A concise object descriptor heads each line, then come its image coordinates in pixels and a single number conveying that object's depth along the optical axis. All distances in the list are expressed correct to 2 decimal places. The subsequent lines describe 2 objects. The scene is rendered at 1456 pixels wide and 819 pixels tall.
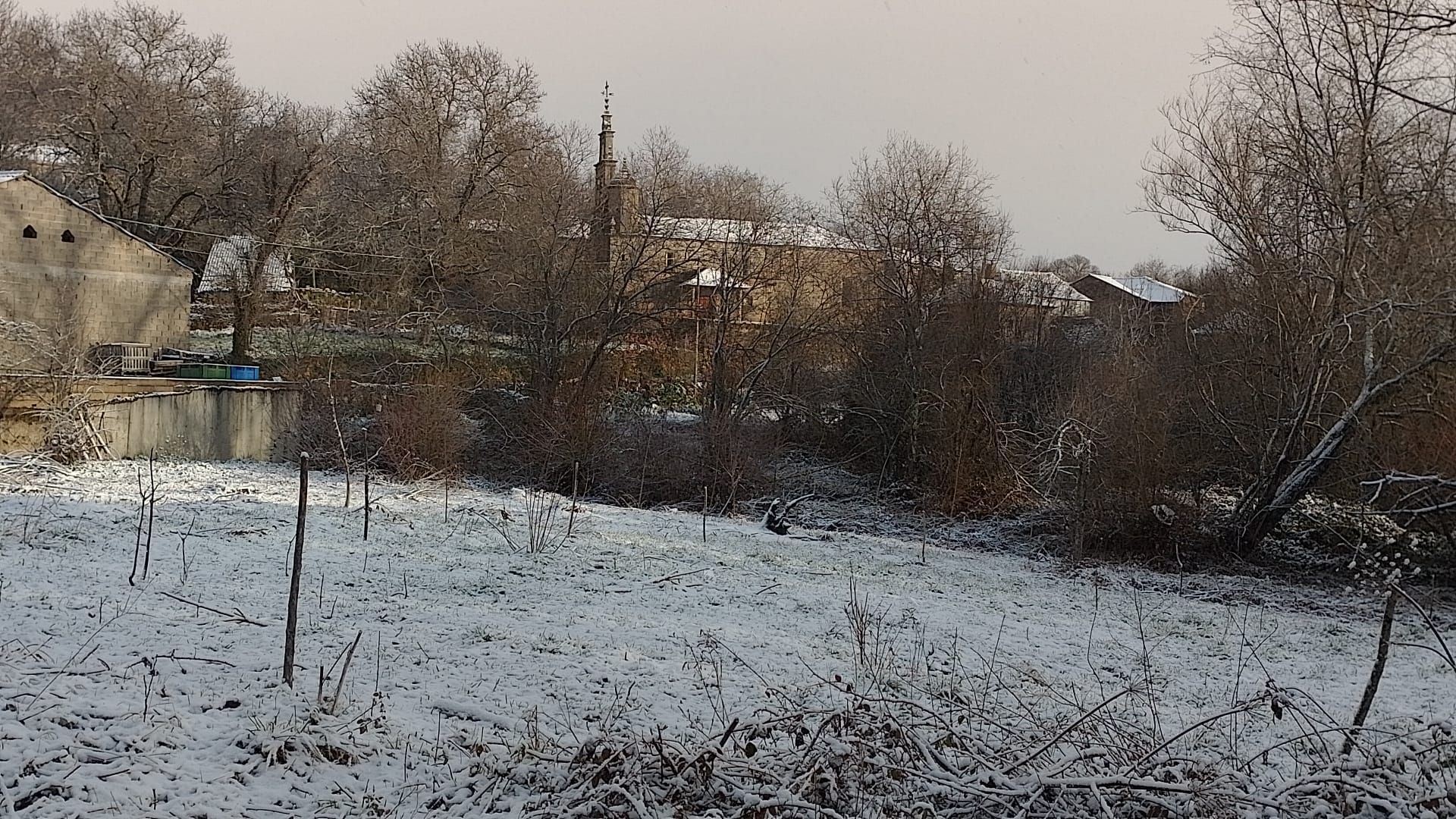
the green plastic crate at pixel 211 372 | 25.97
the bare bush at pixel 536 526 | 12.29
